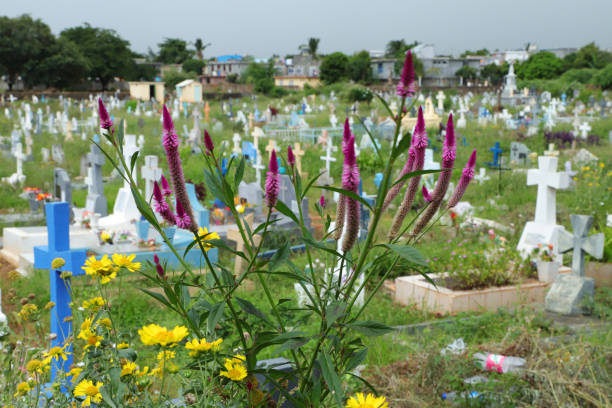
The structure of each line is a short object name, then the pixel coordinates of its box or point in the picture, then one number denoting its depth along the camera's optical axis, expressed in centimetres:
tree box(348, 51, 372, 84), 6028
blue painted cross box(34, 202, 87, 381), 311
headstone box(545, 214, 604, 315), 561
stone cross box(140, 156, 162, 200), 817
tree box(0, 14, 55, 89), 4469
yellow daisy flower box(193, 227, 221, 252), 126
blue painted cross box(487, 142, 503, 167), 1357
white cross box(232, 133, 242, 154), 1380
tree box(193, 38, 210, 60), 9112
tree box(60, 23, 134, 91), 5491
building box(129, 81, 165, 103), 4300
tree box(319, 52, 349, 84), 5912
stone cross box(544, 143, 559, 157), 1154
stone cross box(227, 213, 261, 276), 549
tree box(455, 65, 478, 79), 7100
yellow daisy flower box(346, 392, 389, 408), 126
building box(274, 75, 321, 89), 6431
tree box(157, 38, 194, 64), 8494
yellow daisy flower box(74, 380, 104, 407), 141
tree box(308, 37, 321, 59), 8806
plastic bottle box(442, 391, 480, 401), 332
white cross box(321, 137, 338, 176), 1241
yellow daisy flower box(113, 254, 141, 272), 145
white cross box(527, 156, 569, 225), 727
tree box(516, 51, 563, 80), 5869
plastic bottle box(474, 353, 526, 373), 363
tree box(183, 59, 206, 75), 7950
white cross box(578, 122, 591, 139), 1692
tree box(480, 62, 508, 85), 6436
